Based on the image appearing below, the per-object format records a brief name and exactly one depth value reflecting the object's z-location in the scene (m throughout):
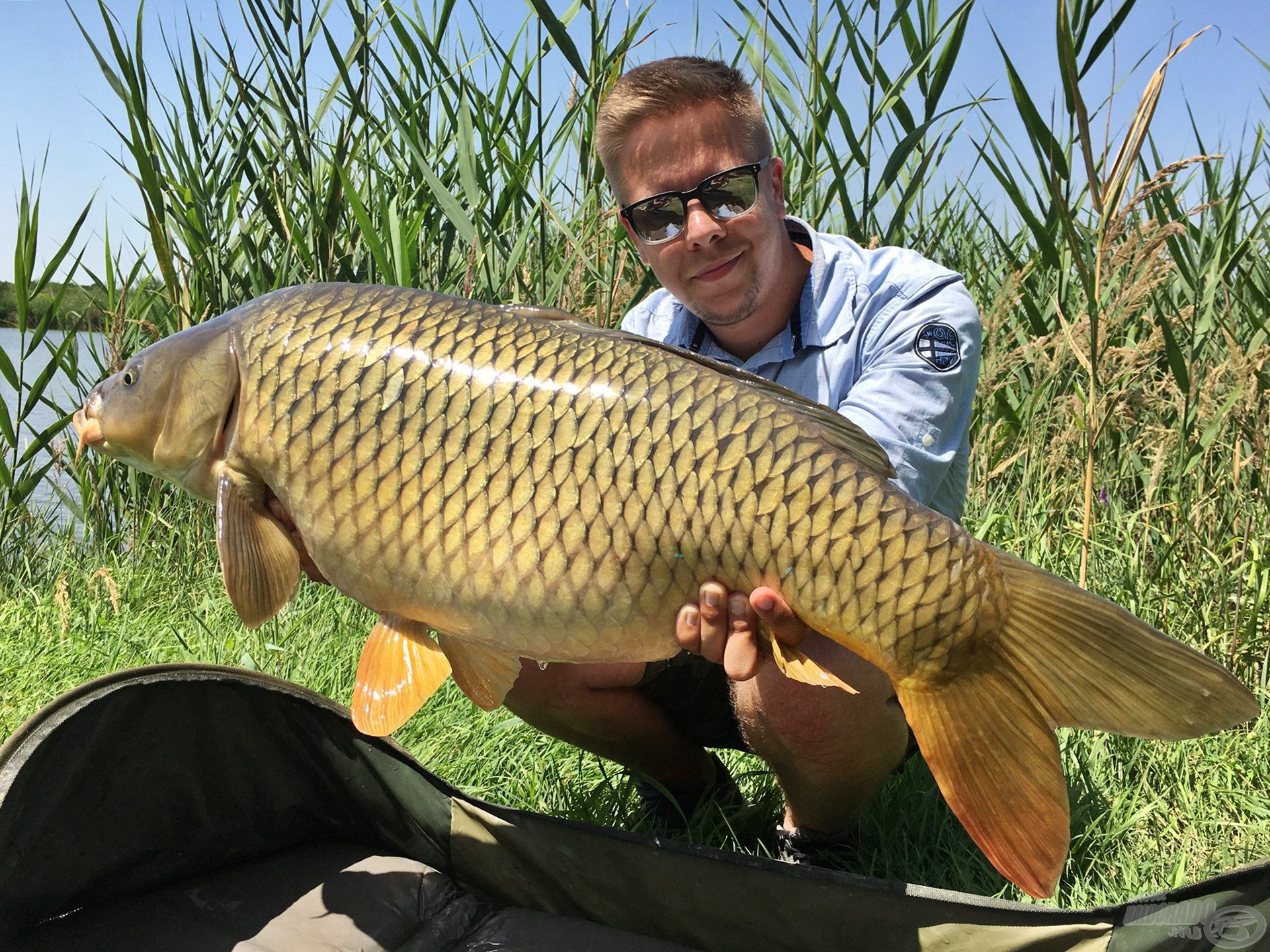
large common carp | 1.15
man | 1.59
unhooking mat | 1.36
